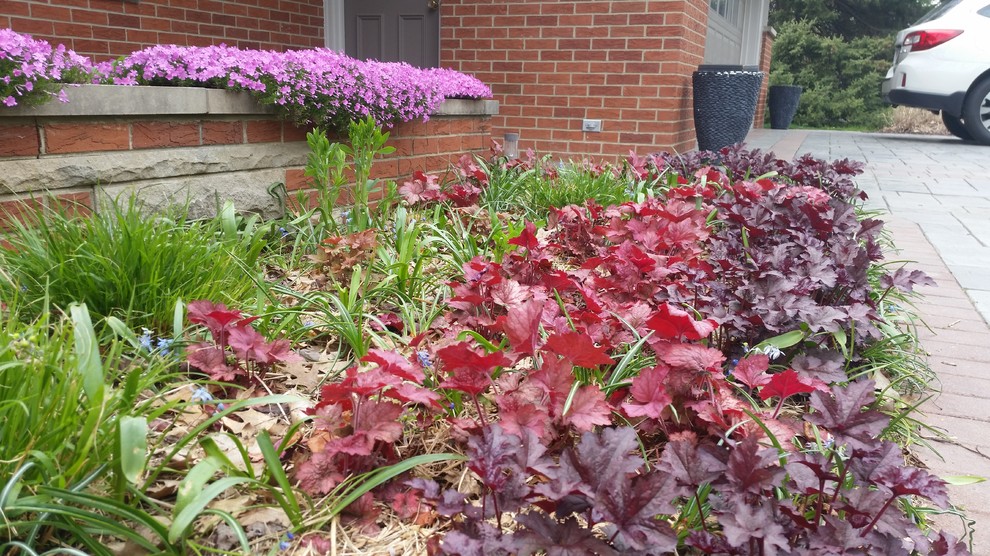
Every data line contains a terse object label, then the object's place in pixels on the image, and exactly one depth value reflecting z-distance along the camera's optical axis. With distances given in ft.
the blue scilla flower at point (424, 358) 5.14
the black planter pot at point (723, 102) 19.03
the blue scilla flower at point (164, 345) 5.03
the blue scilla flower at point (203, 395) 4.22
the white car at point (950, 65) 29.78
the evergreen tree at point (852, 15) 68.69
